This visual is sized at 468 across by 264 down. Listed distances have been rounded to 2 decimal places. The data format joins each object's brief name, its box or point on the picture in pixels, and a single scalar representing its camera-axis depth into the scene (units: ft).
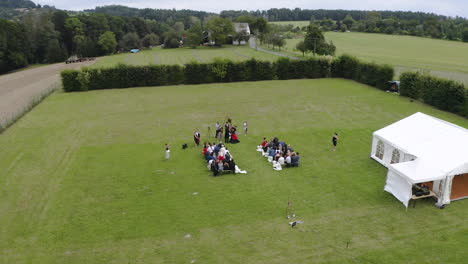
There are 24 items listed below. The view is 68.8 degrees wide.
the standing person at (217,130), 72.18
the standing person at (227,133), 70.59
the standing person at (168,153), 62.13
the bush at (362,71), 114.93
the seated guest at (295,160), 58.65
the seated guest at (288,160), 58.23
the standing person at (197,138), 68.44
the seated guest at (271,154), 60.65
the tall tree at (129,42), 300.81
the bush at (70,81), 122.72
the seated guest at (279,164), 57.98
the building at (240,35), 290.46
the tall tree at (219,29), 275.24
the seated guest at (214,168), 55.79
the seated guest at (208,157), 59.79
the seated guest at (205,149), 62.46
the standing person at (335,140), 64.95
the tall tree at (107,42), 275.80
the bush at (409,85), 102.32
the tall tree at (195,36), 280.10
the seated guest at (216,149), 60.70
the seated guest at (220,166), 55.98
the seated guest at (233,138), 70.69
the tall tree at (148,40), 313.32
